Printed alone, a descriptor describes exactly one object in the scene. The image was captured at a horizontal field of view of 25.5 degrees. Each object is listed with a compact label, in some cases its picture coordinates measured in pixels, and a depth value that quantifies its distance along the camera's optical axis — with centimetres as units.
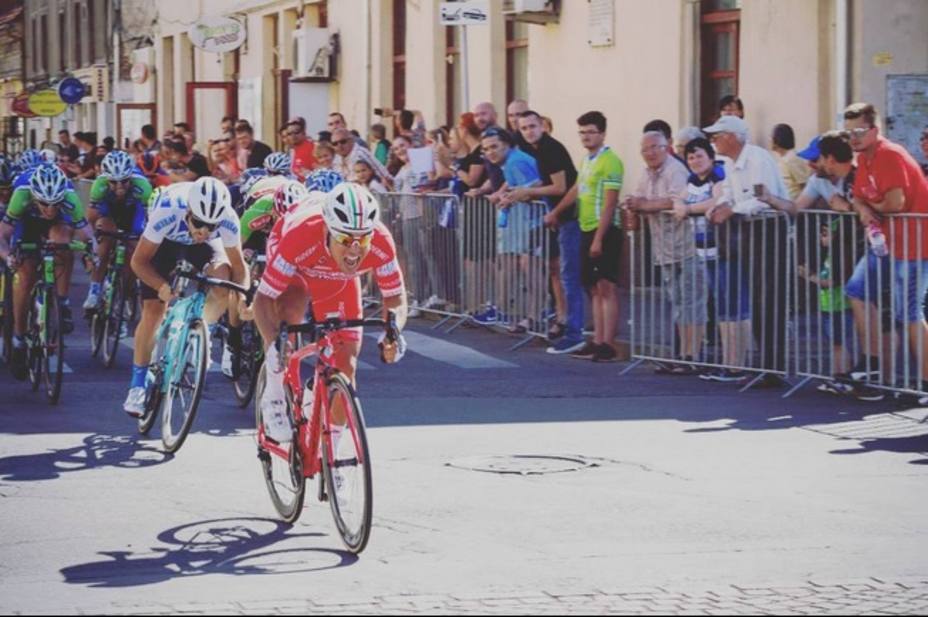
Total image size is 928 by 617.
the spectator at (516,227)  1752
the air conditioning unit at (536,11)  2488
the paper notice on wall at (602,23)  2362
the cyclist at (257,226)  1321
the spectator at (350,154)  2164
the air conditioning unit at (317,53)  3359
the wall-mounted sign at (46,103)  4662
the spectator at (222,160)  2392
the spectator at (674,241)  1502
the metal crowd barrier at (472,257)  1755
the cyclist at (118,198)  1638
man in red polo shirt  1312
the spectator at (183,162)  1864
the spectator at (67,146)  3784
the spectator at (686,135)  1592
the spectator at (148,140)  3369
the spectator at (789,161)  1767
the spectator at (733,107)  1833
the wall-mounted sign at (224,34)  3919
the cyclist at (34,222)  1464
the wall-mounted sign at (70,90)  4234
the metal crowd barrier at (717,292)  1434
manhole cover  1091
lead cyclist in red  913
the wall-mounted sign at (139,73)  4859
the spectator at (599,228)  1602
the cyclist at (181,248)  1164
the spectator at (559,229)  1675
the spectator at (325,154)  2209
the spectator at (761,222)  1427
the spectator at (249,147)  2475
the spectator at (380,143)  2502
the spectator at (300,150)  2427
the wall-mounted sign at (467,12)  2153
